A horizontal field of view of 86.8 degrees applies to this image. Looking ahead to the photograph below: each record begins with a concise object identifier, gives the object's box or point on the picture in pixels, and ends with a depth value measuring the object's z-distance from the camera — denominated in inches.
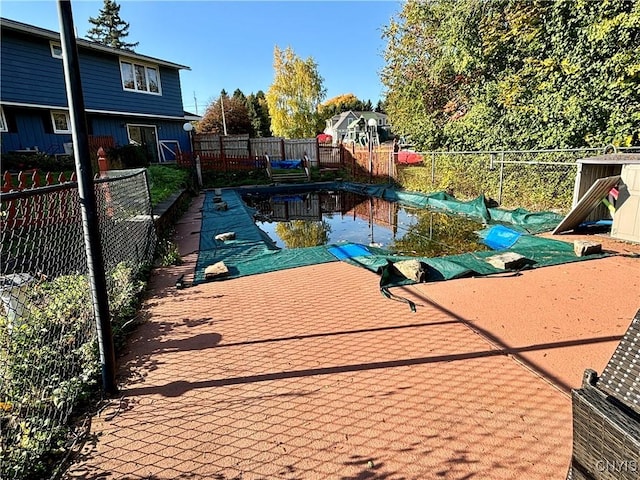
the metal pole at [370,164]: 642.8
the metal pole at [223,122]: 1340.7
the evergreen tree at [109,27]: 1526.8
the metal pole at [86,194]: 75.3
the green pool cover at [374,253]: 190.1
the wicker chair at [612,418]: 42.9
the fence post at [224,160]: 726.6
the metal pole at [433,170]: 491.8
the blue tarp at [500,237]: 262.0
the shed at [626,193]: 225.8
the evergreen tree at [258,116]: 1668.3
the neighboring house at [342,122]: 1766.7
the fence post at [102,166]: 254.8
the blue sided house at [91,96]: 463.5
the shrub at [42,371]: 71.0
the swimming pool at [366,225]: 291.4
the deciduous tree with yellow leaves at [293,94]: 1200.8
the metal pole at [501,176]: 373.2
